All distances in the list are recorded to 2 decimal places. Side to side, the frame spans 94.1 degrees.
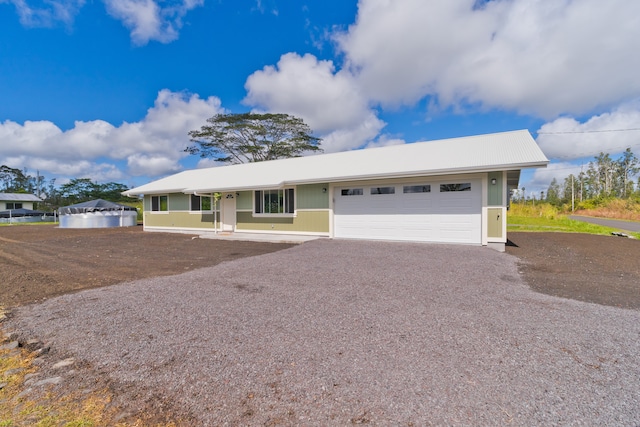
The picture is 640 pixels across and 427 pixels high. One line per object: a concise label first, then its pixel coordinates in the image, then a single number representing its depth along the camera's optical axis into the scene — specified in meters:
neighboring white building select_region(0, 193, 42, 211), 41.60
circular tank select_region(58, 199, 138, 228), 21.58
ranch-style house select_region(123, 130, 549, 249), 9.07
